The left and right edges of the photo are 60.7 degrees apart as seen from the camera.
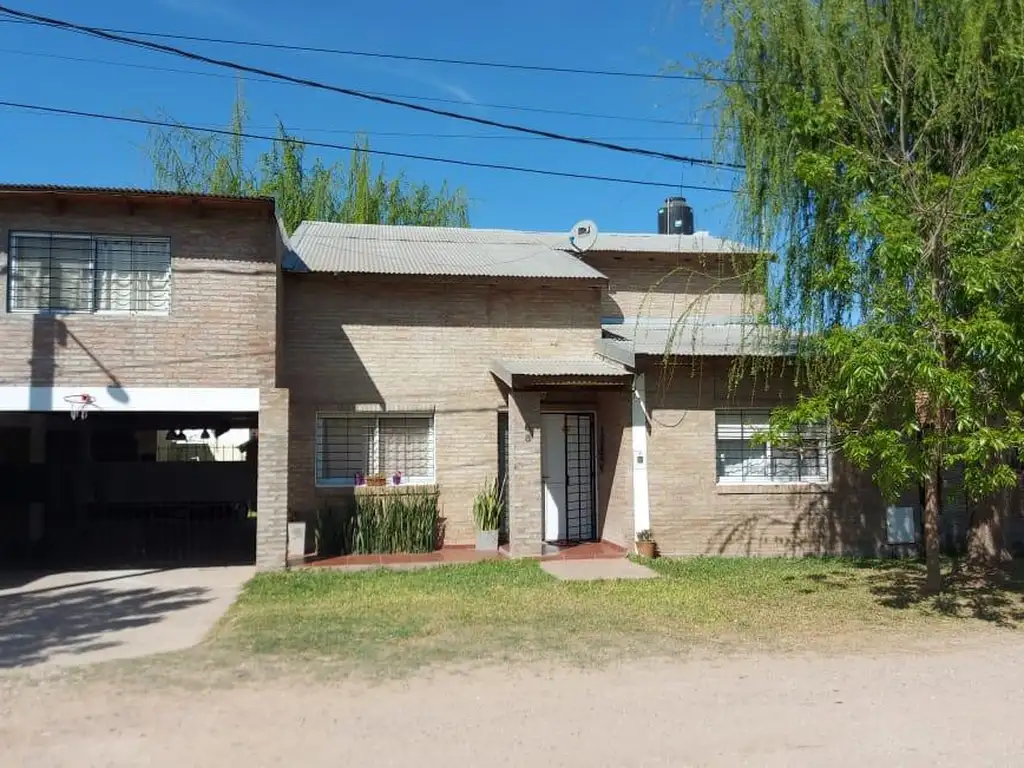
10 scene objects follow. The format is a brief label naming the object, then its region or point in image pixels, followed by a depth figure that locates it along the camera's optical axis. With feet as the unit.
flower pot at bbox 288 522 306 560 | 40.34
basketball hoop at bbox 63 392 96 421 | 36.83
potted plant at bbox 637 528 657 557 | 41.60
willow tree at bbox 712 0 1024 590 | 25.93
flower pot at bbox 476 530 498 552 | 43.78
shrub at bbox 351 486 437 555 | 43.11
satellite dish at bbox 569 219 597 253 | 55.31
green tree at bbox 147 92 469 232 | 91.04
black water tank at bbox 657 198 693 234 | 72.13
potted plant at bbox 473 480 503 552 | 43.83
